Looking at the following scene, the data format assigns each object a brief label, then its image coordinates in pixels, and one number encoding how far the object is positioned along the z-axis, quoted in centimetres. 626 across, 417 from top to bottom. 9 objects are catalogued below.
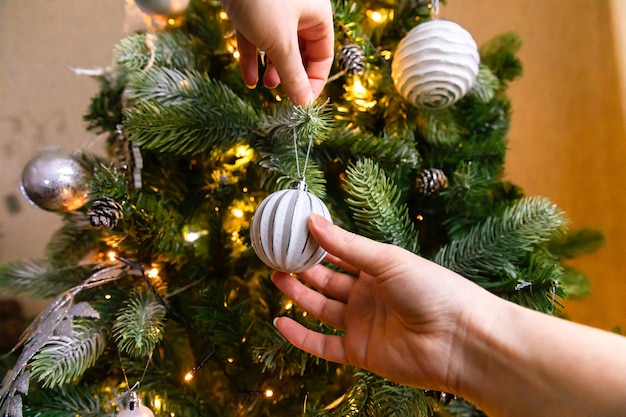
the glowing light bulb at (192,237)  59
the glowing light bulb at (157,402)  53
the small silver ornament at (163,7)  59
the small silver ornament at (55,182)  60
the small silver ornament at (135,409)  43
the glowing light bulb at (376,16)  66
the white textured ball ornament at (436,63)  52
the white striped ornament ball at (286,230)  39
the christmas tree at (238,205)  48
